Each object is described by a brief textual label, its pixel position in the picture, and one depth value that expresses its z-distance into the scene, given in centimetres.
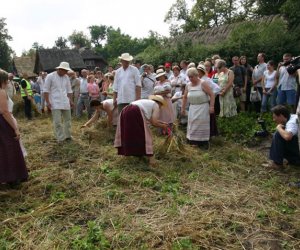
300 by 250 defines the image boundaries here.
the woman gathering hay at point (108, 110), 819
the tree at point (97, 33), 10206
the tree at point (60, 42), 9044
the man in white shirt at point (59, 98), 765
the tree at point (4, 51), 5184
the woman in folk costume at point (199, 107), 691
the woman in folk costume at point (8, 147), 500
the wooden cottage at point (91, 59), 5688
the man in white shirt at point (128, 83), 756
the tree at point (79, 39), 9338
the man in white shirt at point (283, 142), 538
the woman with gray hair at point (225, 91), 835
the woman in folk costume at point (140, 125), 586
